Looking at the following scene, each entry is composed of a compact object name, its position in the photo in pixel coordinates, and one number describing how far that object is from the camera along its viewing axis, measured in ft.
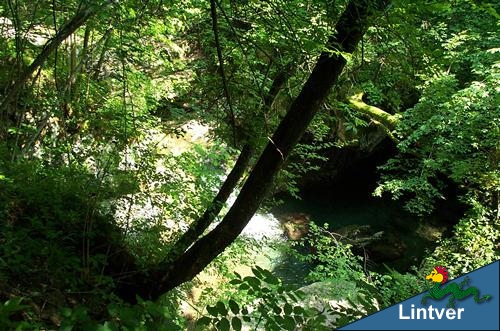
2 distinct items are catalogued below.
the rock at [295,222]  33.17
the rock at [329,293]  17.72
